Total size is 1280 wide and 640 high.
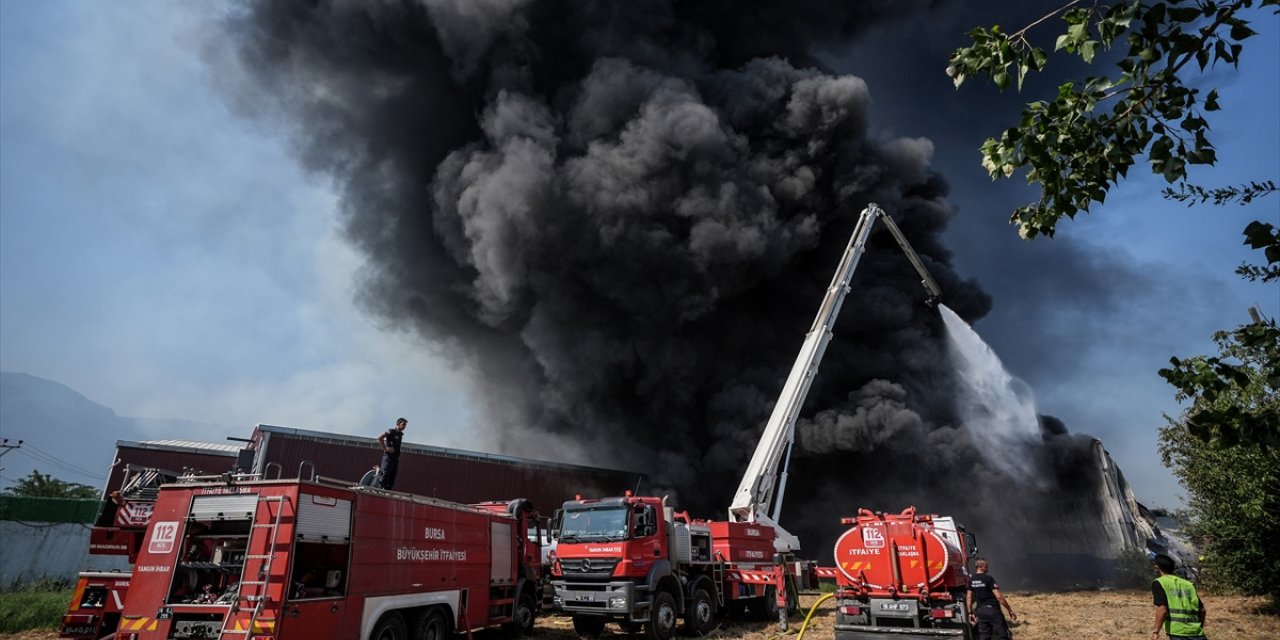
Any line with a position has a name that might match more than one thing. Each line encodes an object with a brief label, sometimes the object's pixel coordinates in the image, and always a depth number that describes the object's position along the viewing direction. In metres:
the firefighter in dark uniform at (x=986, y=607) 9.73
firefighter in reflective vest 6.88
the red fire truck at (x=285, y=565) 7.67
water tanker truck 11.01
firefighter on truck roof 11.93
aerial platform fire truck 12.45
